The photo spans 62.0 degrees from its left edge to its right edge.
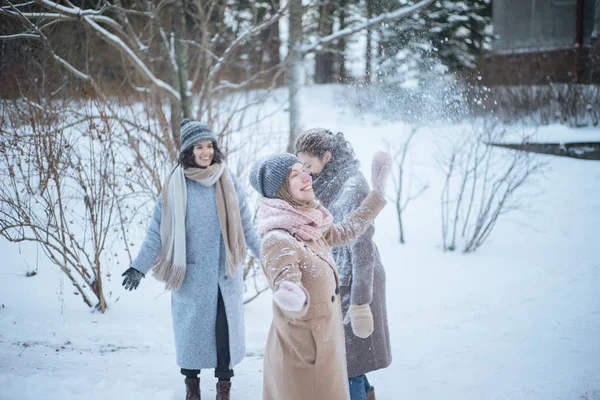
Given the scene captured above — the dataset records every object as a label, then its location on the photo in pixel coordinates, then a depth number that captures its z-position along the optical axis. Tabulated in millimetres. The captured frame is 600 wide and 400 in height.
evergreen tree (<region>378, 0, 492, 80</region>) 4418
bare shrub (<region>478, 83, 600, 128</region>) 4629
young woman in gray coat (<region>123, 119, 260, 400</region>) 2975
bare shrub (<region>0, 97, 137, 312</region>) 3838
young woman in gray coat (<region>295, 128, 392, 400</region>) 2484
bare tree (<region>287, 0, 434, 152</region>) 5242
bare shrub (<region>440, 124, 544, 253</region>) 5777
